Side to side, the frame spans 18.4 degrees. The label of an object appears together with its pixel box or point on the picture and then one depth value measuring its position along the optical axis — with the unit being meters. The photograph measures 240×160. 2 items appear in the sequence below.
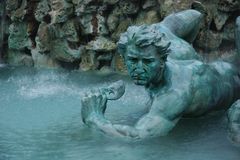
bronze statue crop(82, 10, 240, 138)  4.79
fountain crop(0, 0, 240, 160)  4.82
